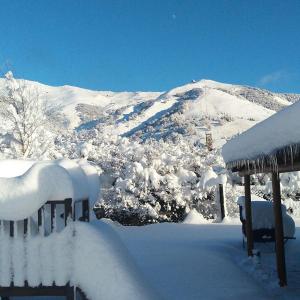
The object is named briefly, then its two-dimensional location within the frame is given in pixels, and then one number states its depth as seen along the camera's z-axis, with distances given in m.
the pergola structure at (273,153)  4.41
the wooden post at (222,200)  17.53
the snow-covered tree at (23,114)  19.34
